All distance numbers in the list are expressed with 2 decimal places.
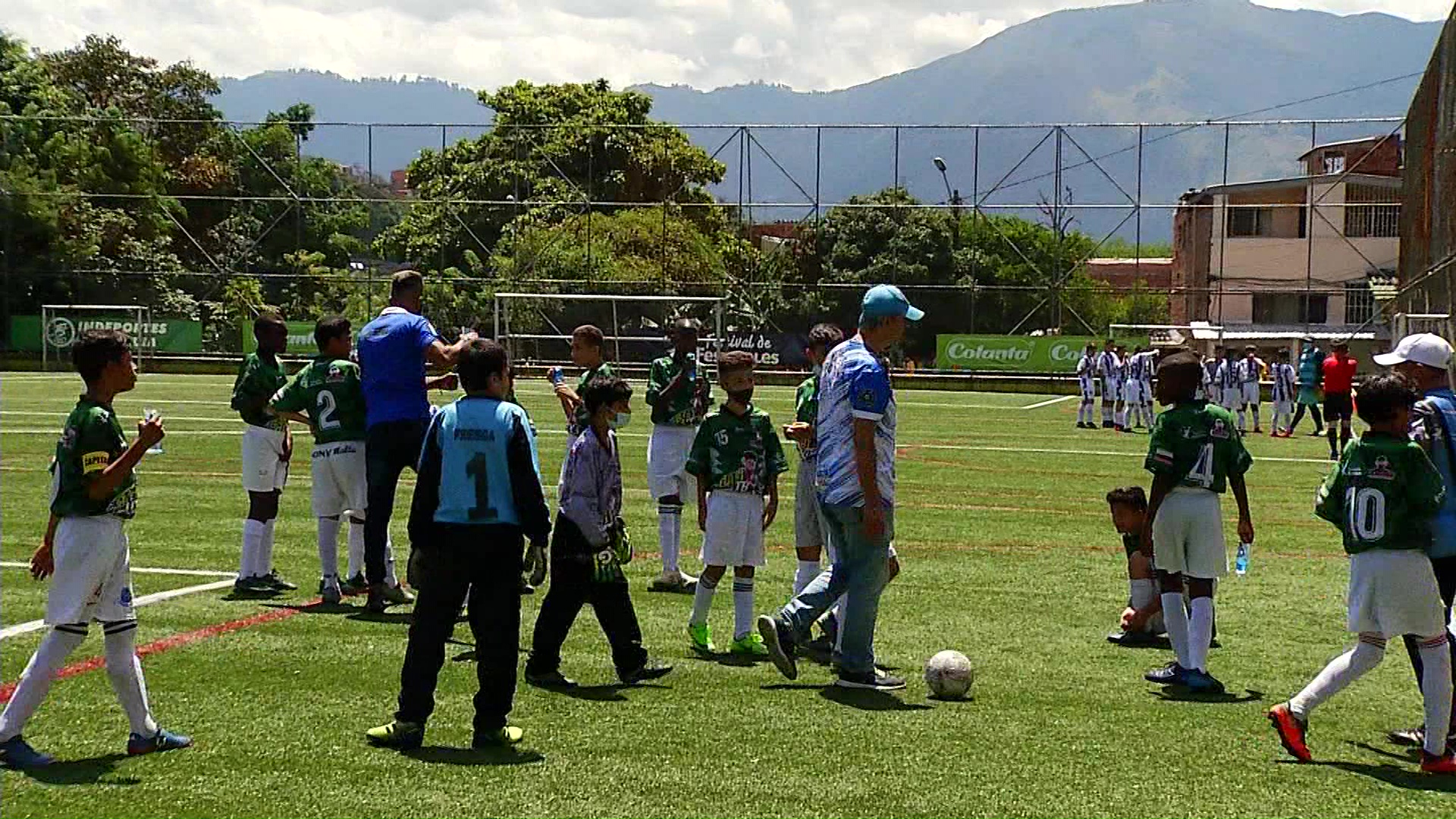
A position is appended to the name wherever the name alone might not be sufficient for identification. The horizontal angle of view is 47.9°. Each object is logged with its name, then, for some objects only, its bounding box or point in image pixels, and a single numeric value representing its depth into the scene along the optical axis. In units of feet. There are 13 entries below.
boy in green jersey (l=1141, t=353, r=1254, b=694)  28.37
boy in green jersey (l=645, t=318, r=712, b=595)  41.60
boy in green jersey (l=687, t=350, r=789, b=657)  31.86
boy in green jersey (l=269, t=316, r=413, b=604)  36.04
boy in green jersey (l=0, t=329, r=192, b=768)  22.22
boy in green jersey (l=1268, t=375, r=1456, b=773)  23.49
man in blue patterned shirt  26.91
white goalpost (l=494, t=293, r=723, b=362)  175.94
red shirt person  88.33
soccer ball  27.68
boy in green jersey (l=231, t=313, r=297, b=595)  37.99
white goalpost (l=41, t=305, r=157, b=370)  190.08
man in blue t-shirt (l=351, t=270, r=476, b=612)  34.24
